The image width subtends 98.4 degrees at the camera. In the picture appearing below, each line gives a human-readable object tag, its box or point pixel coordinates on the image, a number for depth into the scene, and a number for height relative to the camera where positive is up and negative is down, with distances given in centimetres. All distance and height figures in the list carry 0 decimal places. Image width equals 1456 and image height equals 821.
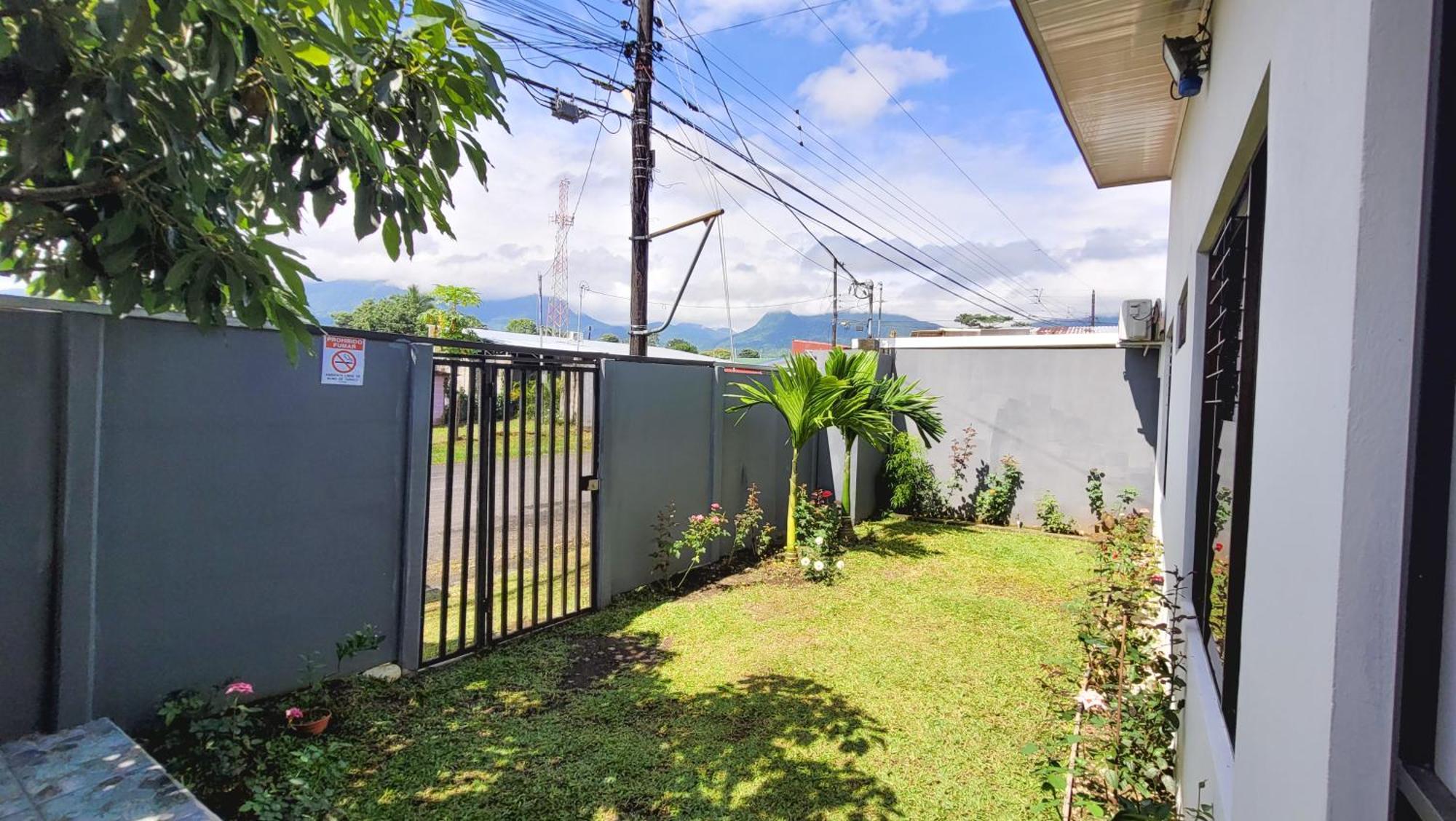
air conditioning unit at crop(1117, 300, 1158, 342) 645 +99
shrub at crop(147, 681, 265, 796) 241 -144
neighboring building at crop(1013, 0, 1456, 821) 63 +0
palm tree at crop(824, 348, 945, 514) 624 +2
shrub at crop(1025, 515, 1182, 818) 225 -117
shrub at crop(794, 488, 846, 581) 562 -127
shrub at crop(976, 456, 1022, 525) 795 -107
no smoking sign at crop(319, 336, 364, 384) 313 +13
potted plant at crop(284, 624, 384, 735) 280 -145
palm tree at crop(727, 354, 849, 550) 598 +6
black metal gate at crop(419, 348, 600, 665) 374 -55
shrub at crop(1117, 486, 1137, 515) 724 -94
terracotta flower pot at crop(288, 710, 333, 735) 279 -152
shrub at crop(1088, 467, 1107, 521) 740 -95
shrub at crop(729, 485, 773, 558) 596 -125
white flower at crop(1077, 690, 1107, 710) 233 -107
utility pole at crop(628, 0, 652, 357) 686 +262
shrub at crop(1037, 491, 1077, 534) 759 -126
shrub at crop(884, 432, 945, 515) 825 -95
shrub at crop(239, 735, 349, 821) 225 -154
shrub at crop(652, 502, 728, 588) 519 -117
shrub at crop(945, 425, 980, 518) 827 -83
